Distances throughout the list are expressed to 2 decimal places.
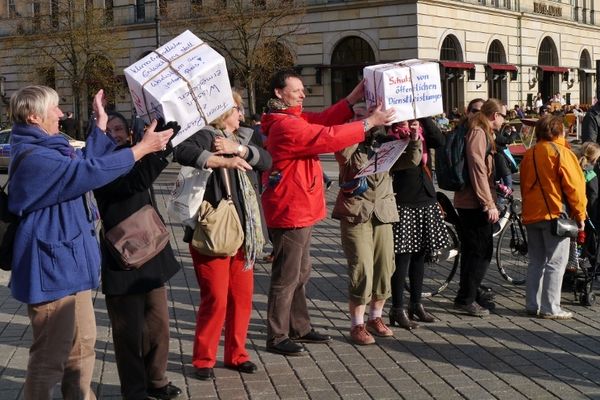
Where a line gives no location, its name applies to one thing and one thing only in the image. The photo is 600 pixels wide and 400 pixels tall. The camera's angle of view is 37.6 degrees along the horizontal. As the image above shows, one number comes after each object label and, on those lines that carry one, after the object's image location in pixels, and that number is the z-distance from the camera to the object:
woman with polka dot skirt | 7.41
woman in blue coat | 4.44
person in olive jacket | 6.87
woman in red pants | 5.79
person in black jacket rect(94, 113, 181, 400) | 5.16
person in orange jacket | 7.68
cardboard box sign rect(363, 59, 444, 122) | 5.98
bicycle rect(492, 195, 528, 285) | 9.45
